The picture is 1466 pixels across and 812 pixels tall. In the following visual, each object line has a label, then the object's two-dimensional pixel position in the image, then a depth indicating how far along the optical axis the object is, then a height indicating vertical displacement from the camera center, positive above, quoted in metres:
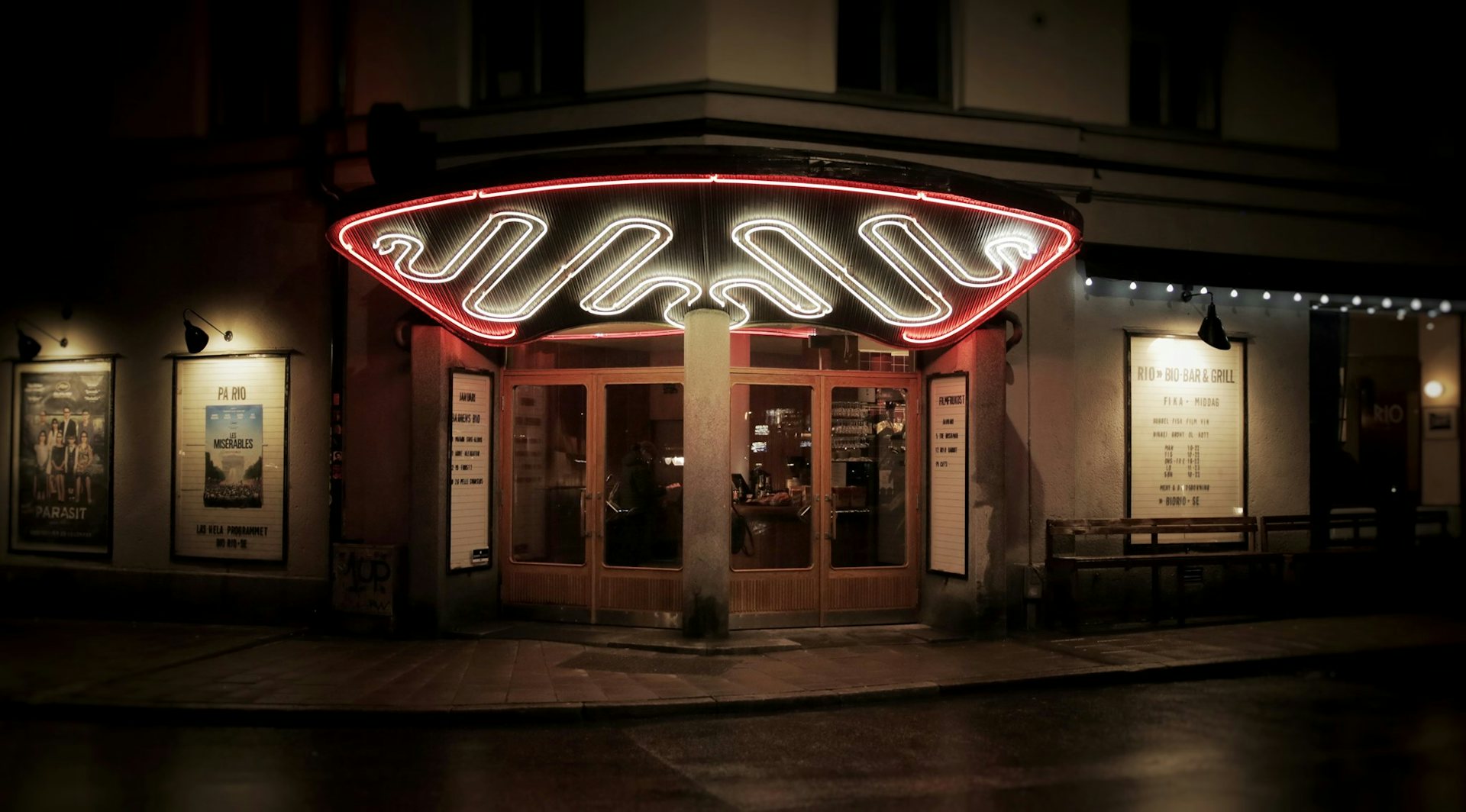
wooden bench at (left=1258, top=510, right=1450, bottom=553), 13.73 -1.04
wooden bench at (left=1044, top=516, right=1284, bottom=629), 12.09 -1.25
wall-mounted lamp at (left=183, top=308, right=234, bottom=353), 12.95 +1.25
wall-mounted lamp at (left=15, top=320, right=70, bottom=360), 14.16 +1.24
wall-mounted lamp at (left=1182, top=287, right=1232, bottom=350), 12.88 +1.38
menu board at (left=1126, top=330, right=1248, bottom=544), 13.39 +0.25
